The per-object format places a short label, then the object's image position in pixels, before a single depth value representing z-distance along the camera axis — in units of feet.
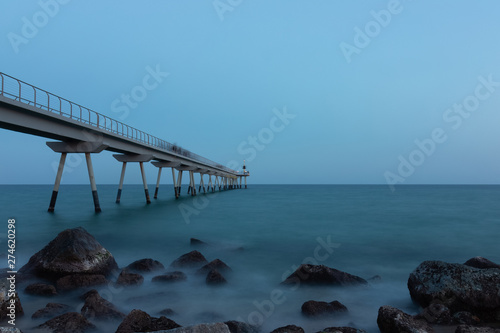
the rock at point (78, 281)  22.47
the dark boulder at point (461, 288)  17.71
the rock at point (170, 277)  24.93
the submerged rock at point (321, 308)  18.62
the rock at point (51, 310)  17.90
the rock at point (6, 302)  16.62
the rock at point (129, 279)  23.58
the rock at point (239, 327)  15.66
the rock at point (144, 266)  27.50
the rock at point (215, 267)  26.96
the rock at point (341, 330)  14.27
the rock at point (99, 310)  17.63
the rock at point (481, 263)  25.38
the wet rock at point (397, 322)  14.85
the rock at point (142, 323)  15.07
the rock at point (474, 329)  13.79
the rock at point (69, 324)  15.78
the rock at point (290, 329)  14.74
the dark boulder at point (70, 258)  24.30
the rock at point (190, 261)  29.17
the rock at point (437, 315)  16.74
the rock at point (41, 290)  21.39
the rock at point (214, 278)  24.61
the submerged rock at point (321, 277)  24.43
